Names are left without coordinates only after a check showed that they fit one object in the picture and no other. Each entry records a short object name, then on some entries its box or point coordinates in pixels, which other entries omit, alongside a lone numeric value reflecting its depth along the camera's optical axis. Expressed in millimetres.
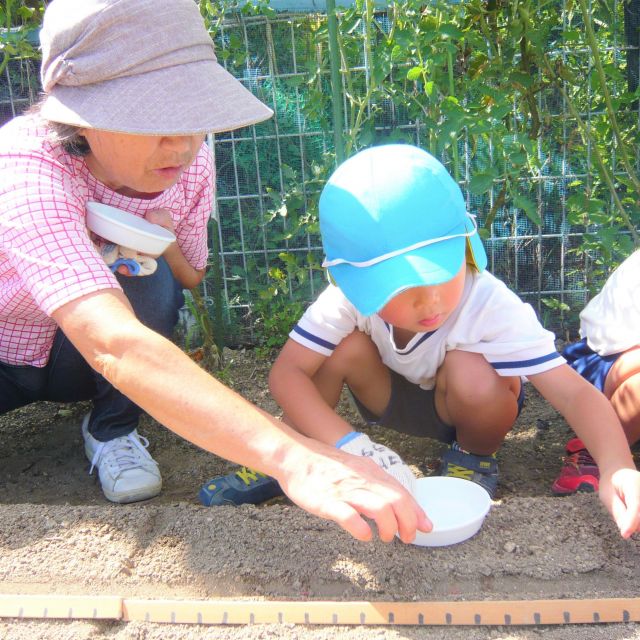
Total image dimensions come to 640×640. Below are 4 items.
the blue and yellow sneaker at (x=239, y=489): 1861
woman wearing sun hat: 1206
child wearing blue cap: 1464
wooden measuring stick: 1332
